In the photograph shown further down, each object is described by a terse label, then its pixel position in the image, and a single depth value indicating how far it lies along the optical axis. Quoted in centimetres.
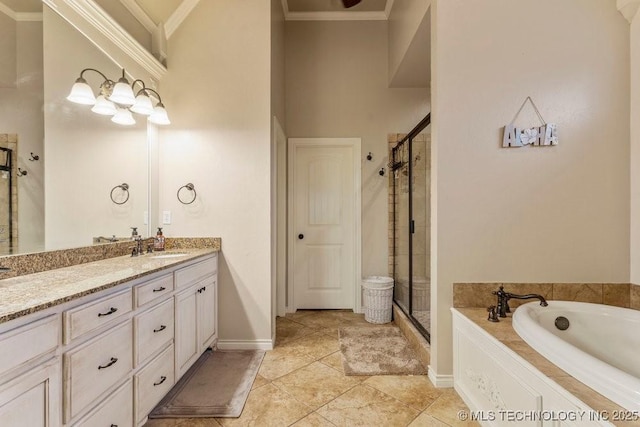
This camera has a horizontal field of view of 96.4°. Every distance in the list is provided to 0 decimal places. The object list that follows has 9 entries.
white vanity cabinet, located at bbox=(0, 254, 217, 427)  90
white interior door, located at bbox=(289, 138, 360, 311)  344
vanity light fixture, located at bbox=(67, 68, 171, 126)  175
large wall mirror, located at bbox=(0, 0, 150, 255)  139
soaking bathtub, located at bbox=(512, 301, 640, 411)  127
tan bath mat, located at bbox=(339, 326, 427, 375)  209
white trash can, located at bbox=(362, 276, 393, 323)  304
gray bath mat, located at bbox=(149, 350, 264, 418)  167
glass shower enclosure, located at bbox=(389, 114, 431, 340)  244
